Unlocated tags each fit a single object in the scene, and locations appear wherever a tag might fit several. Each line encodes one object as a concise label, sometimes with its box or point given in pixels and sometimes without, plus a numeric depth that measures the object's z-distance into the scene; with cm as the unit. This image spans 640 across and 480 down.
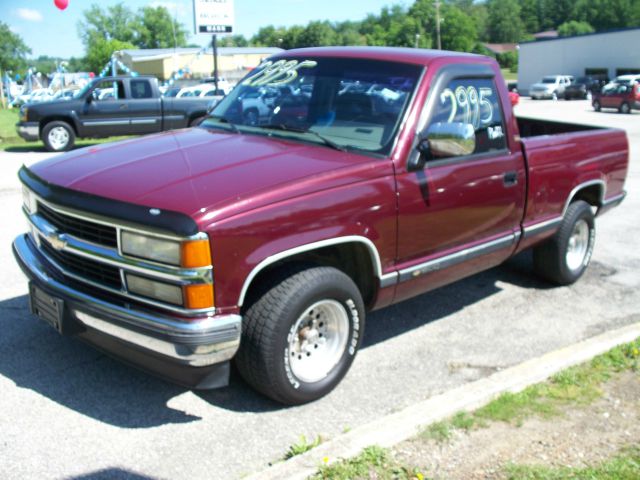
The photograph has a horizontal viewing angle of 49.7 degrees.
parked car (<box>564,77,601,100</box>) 4672
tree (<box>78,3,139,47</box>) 11400
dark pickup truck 1614
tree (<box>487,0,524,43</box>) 12750
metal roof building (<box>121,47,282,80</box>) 6594
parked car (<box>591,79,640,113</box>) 3048
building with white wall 5519
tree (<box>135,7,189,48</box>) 11850
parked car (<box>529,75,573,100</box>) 4844
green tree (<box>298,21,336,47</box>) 8638
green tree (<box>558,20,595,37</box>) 10875
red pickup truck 327
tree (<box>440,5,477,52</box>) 8775
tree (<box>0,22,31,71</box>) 7256
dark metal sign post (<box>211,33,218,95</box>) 2098
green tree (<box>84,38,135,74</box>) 7888
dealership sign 2125
